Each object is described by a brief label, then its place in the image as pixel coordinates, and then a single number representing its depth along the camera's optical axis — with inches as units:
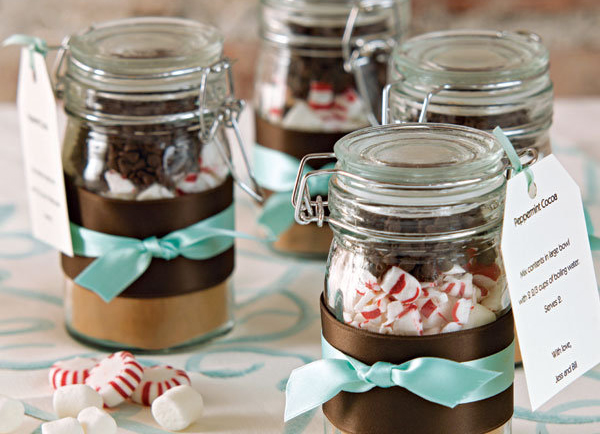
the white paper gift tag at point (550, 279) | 22.8
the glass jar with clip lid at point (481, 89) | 26.3
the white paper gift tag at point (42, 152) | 28.3
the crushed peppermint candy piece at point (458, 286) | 22.8
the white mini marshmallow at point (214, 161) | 28.2
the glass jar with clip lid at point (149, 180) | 27.4
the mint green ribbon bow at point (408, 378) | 22.7
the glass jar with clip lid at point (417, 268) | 22.6
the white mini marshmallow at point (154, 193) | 27.5
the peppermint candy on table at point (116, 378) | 25.7
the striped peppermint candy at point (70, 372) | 26.3
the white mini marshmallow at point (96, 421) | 24.2
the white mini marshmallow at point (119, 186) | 27.4
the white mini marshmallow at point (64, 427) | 23.8
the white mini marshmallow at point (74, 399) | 25.1
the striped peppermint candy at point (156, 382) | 25.8
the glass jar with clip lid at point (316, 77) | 32.2
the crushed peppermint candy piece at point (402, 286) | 22.7
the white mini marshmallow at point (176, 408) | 24.9
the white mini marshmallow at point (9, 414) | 24.6
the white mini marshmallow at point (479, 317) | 23.1
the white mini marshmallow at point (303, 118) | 32.3
